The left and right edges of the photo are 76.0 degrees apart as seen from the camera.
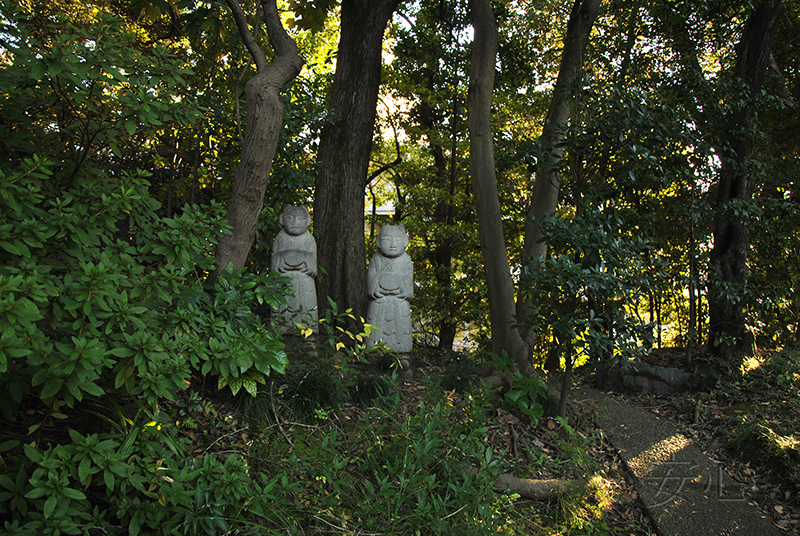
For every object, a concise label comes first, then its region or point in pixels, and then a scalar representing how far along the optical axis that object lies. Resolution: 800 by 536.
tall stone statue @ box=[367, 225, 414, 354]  4.96
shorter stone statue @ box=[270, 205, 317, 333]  4.96
